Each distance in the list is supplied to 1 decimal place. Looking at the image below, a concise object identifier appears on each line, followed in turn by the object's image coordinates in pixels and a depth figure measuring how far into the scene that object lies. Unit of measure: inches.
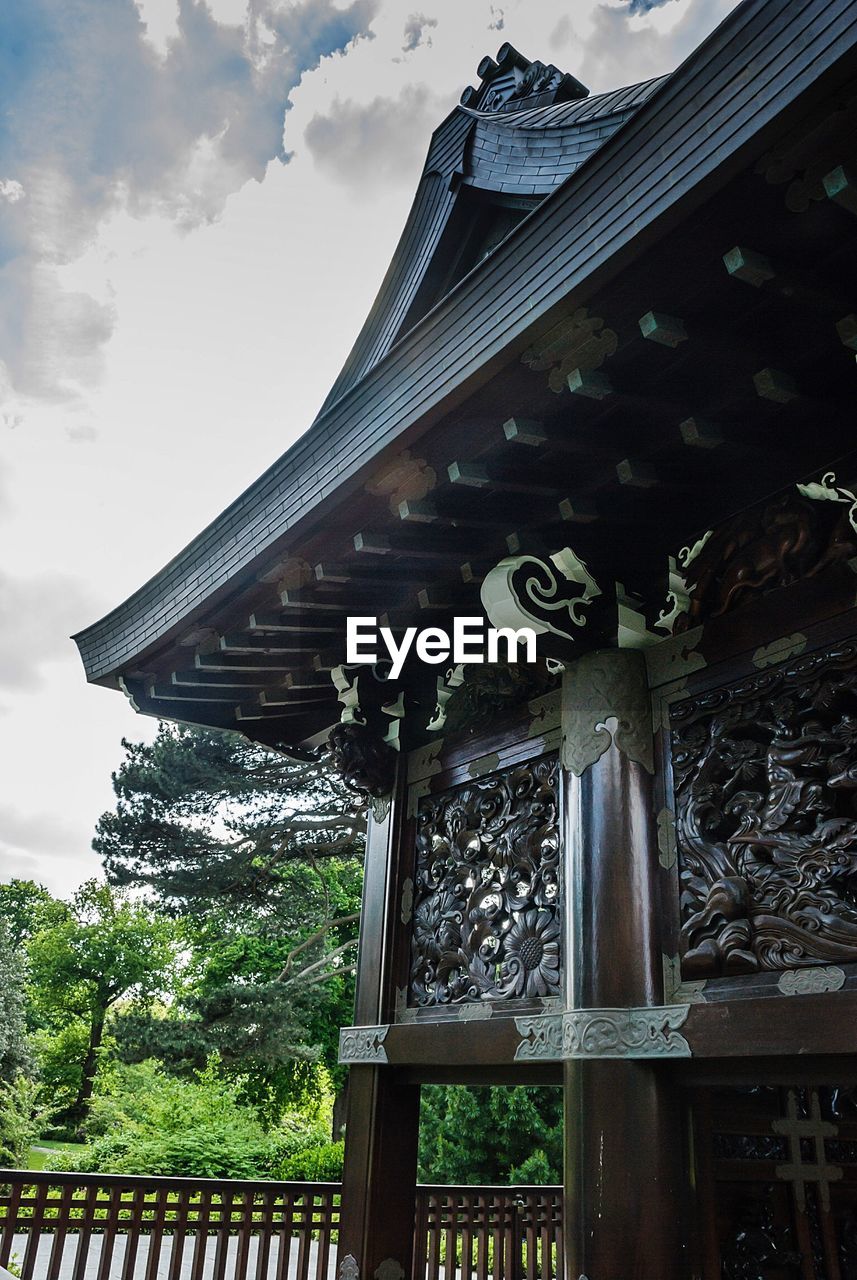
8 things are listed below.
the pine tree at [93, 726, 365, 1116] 497.0
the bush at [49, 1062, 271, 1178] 468.4
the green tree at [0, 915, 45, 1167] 701.3
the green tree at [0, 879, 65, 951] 1255.4
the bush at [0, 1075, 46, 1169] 697.0
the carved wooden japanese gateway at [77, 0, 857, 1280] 77.9
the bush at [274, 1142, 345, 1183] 474.6
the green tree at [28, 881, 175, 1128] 959.0
